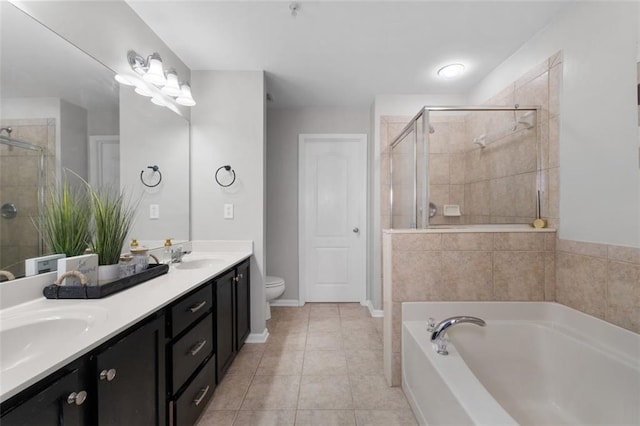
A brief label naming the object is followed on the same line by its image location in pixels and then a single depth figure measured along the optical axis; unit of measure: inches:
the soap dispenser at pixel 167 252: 80.5
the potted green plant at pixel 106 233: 53.8
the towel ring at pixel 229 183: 94.7
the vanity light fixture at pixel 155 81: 69.1
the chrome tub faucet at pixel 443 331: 53.5
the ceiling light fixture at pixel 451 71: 95.0
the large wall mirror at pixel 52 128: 41.3
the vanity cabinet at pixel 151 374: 26.9
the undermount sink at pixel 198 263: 81.9
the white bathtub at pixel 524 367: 45.9
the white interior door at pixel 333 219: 134.1
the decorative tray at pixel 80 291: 44.5
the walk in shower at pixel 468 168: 77.4
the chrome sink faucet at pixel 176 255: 79.7
